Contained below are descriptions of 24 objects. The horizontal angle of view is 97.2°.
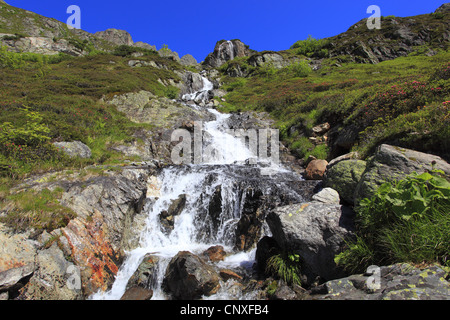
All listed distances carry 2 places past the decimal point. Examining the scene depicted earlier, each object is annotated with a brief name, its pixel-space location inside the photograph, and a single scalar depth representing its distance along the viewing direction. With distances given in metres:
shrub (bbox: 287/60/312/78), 41.72
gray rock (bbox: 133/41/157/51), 121.99
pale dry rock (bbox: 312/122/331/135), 17.23
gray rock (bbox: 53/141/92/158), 11.17
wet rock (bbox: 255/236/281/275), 7.08
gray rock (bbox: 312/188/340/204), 7.39
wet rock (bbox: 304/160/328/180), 12.16
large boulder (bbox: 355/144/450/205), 5.15
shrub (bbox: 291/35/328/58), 58.05
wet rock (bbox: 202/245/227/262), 8.54
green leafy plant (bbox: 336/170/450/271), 3.34
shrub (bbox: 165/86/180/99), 29.17
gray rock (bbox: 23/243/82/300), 5.28
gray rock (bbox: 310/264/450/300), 2.72
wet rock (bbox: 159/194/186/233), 10.34
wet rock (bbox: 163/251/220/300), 6.44
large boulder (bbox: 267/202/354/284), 5.56
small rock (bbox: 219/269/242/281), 7.23
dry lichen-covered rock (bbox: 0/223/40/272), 5.20
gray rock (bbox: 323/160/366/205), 7.48
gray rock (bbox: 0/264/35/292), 4.71
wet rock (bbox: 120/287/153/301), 6.52
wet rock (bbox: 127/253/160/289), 7.11
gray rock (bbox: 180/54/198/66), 98.74
